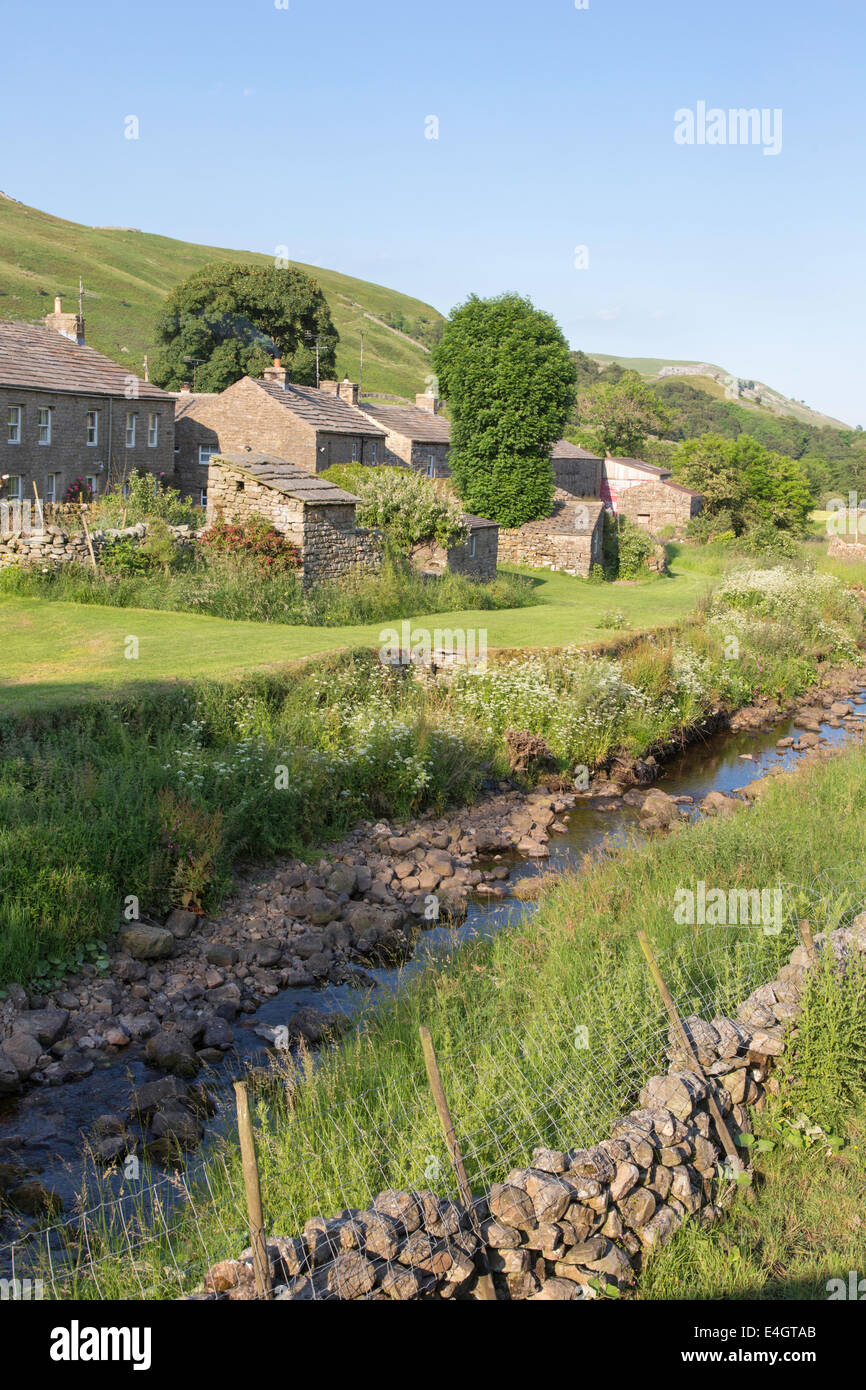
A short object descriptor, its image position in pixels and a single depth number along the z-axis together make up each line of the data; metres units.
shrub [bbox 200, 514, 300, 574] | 22.80
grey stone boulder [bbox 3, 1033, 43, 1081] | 8.66
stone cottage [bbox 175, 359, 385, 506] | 41.69
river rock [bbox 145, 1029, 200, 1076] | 8.84
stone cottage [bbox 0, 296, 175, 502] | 34.06
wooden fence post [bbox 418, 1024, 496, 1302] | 5.55
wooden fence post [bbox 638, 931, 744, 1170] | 6.62
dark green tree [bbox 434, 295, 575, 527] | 41.91
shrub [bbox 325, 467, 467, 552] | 27.70
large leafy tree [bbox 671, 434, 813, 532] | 57.31
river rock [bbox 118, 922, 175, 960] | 10.70
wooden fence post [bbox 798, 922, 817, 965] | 7.67
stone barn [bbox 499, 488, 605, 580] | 41.28
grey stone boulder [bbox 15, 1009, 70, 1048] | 9.10
